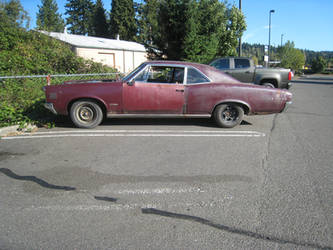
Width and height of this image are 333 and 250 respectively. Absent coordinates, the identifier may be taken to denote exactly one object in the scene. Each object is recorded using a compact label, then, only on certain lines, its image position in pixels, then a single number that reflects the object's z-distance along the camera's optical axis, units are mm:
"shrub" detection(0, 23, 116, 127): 8664
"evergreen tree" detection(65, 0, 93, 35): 68312
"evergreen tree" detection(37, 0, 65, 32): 70206
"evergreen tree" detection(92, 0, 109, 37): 58781
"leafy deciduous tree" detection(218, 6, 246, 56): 19031
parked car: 6320
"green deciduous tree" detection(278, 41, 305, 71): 52688
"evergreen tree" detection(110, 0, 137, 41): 55031
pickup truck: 11922
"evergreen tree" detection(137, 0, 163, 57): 15258
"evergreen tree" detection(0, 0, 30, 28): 19547
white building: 26047
